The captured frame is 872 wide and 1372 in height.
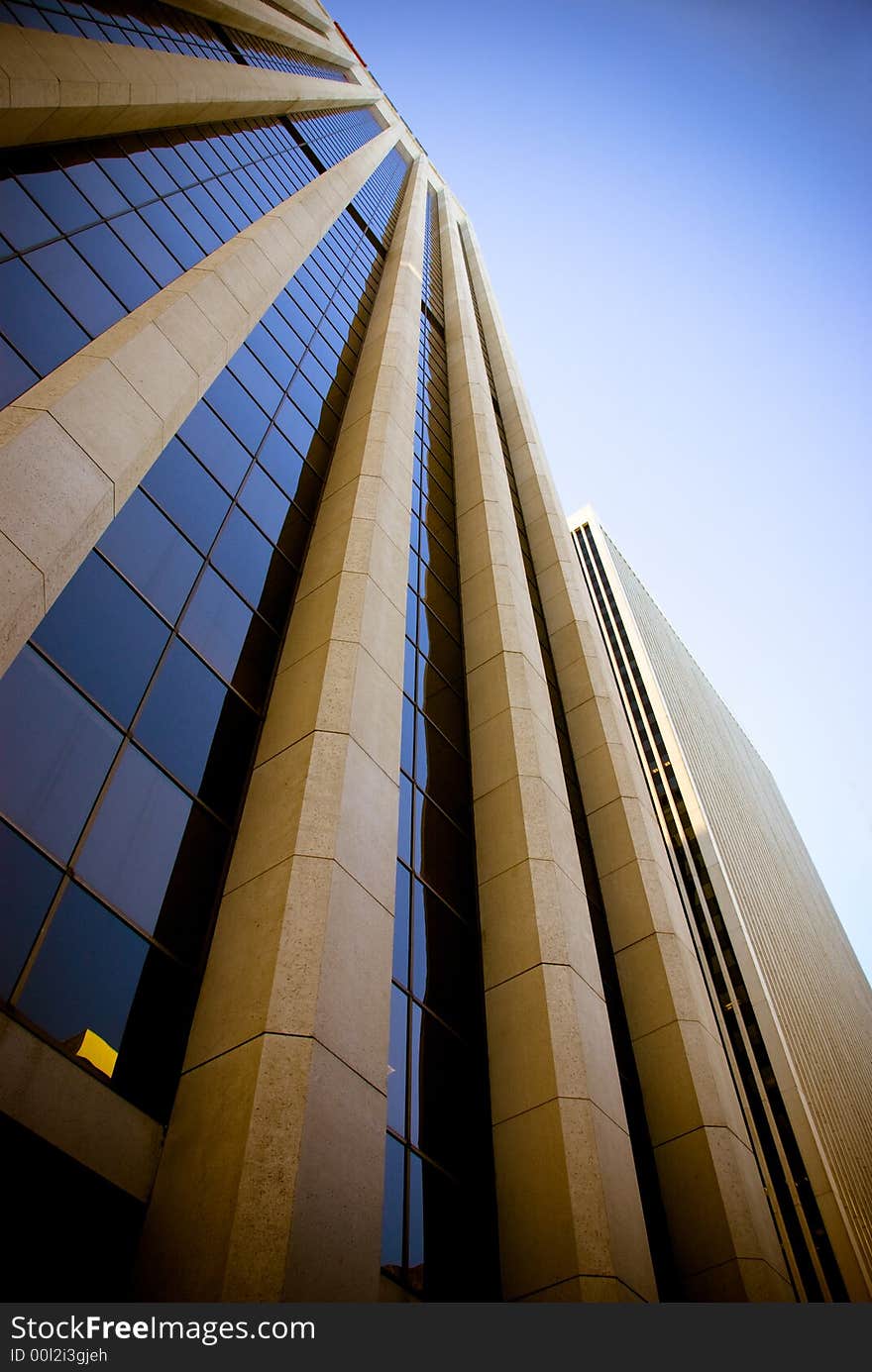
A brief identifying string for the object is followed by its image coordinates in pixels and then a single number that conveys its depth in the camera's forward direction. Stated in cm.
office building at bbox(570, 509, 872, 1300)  5581
